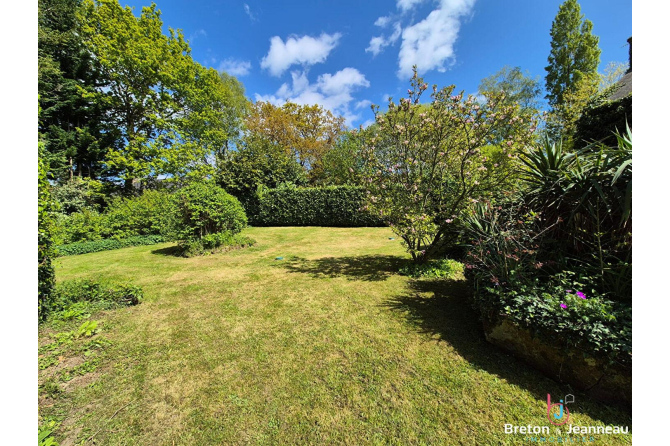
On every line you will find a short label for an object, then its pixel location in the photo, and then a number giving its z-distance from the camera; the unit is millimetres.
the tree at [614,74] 16719
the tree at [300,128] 20500
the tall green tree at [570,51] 19312
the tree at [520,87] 21312
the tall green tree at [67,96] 13359
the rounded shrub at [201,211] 7422
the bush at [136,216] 10262
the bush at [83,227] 9270
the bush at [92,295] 3395
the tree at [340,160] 18656
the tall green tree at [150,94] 13320
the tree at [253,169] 14384
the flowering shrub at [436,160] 4199
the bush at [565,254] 1988
